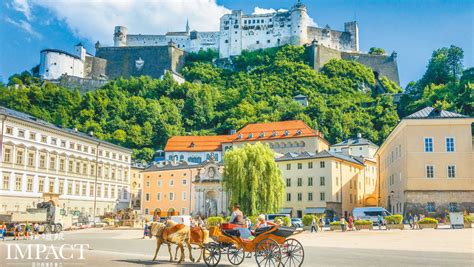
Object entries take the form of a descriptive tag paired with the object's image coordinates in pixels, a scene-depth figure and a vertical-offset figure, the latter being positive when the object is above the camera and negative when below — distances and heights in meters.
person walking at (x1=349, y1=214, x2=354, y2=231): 35.68 -2.11
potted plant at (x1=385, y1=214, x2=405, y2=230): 33.19 -1.81
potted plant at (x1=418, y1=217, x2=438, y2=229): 32.72 -1.82
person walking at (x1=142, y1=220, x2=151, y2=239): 28.66 -2.27
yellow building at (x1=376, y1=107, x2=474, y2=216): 37.56 +2.64
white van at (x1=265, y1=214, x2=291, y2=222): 37.71 -1.65
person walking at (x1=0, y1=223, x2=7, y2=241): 26.87 -2.15
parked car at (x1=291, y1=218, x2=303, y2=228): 39.91 -2.26
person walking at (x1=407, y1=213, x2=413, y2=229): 34.62 -1.75
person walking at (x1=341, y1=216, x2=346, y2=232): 34.25 -2.13
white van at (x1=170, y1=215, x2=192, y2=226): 24.18 -1.35
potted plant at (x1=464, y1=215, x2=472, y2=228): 32.06 -1.68
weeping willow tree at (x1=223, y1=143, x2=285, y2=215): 42.53 +1.30
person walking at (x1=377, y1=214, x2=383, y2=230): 36.45 -1.90
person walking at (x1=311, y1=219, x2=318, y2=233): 35.03 -2.22
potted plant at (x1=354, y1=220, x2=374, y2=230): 35.06 -2.12
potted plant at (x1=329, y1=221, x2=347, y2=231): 36.48 -2.30
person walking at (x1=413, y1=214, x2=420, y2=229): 33.91 -1.85
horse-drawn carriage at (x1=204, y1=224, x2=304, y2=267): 12.52 -1.30
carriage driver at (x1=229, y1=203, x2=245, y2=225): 14.19 -0.69
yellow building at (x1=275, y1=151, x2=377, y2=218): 54.56 +1.41
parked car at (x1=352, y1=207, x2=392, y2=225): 41.50 -1.51
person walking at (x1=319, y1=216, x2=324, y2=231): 38.94 -2.31
